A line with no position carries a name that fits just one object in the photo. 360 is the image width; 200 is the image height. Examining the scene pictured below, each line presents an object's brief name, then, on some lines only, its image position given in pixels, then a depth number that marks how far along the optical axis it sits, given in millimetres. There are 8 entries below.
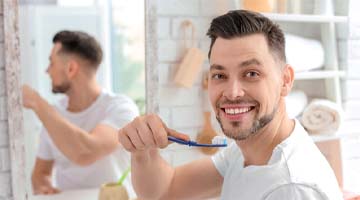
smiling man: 939
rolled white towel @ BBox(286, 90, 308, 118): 1463
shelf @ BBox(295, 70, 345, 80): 1464
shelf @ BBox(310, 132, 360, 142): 1480
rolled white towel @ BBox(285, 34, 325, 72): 1446
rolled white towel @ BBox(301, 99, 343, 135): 1469
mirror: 1165
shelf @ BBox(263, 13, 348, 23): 1408
